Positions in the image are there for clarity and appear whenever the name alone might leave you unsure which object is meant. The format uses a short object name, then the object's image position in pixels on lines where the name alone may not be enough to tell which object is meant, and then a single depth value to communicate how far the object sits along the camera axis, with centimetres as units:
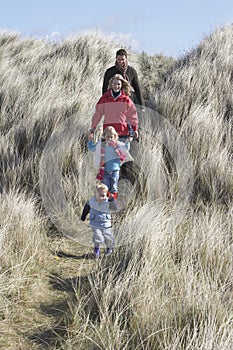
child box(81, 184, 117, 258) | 782
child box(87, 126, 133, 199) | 949
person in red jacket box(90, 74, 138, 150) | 1021
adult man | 1087
